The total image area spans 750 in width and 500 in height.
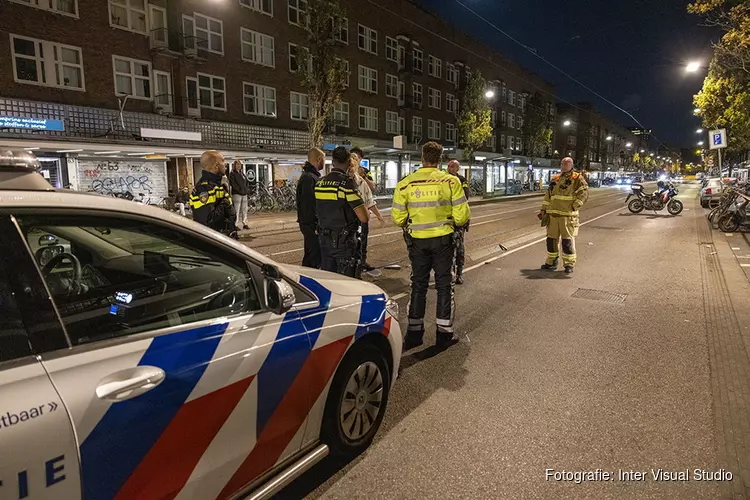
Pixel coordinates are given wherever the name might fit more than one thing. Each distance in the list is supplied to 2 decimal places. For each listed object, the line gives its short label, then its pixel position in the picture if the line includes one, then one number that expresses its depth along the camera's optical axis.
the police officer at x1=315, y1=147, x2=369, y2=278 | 5.19
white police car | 1.54
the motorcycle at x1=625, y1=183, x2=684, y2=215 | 19.75
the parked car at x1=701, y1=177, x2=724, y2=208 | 22.27
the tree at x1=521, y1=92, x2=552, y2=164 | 51.34
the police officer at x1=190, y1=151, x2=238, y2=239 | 5.78
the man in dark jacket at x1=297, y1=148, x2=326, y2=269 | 6.11
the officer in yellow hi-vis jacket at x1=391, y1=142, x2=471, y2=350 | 4.51
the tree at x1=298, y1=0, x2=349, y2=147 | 22.31
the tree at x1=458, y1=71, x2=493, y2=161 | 37.91
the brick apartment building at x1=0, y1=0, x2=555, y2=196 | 17.02
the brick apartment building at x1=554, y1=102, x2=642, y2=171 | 75.44
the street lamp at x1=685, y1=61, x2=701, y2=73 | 14.09
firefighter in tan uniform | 8.10
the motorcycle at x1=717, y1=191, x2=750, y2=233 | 13.45
